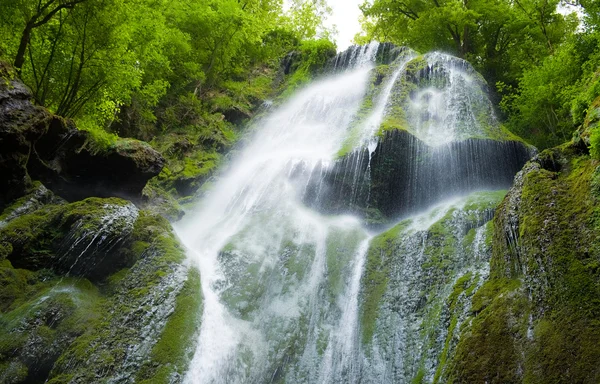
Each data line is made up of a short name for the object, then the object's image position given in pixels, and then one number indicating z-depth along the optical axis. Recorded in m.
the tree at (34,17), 8.93
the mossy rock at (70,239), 7.96
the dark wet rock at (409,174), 12.55
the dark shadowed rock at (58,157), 8.16
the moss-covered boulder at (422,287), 7.00
